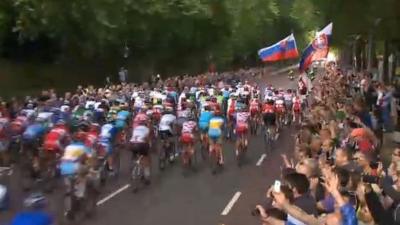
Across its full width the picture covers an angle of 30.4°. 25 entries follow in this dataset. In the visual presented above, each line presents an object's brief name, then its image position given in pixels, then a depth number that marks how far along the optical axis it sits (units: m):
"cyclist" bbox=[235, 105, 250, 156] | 20.05
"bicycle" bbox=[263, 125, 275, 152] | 22.41
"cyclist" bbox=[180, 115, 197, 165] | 18.41
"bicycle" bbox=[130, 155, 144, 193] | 16.10
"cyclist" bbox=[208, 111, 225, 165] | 18.44
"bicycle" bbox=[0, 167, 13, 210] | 13.86
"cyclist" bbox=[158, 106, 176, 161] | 18.61
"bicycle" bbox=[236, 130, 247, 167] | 20.14
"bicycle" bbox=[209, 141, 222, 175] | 18.78
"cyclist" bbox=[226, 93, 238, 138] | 23.61
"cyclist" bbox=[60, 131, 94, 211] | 12.80
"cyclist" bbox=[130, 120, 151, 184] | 15.98
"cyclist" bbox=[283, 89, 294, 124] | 27.52
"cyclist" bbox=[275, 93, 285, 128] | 24.92
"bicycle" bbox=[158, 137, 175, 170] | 18.90
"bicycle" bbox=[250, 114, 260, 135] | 25.86
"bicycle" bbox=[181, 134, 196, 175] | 18.67
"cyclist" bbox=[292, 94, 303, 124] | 27.65
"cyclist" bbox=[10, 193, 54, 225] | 7.99
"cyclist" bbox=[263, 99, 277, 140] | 21.64
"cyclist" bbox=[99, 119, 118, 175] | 15.91
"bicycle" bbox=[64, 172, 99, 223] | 12.80
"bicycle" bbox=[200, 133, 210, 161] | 19.77
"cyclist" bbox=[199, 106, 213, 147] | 19.53
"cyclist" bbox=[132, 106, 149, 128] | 16.92
